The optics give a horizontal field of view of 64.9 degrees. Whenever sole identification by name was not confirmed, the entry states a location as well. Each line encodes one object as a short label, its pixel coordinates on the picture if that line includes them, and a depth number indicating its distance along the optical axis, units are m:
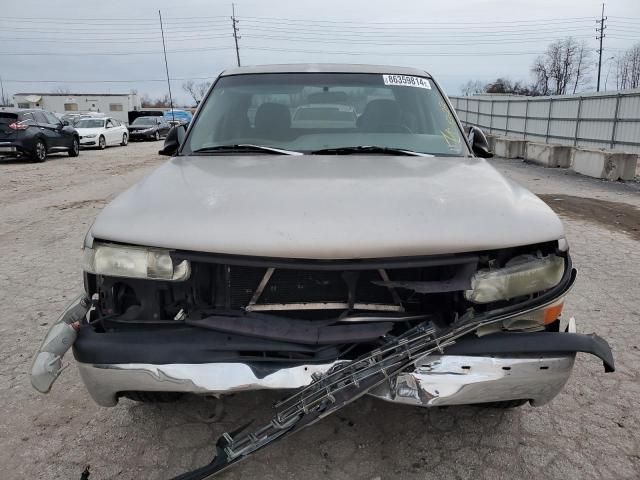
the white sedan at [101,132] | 21.33
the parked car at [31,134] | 14.71
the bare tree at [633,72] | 58.72
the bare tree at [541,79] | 58.31
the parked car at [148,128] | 27.59
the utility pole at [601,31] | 51.42
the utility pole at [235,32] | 50.49
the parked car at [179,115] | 42.34
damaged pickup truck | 1.87
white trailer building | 49.81
